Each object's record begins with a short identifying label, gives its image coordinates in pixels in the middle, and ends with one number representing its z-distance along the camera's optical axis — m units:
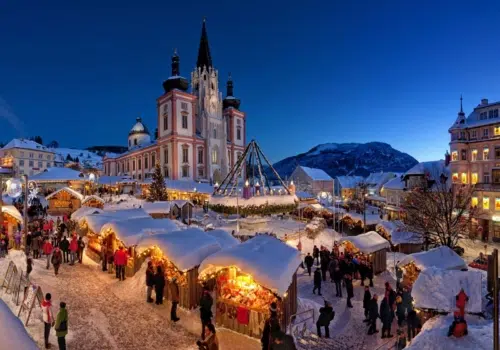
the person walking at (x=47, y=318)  7.68
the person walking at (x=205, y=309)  8.39
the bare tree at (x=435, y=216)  21.50
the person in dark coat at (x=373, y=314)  9.98
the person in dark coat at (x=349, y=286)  12.16
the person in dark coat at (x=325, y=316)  9.28
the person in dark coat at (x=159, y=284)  10.38
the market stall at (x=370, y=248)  16.48
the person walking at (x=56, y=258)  13.20
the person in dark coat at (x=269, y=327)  7.35
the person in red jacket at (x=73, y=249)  15.34
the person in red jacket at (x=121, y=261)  12.90
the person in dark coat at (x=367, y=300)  10.36
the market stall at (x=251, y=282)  8.22
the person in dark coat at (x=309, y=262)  15.98
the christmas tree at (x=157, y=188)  38.22
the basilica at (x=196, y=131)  58.00
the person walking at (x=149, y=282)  10.77
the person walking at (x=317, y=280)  13.14
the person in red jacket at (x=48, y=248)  14.80
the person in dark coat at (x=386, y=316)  9.78
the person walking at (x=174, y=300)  9.55
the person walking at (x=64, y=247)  15.59
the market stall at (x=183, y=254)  10.12
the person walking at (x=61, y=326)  7.29
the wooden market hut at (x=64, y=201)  31.61
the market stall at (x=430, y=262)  12.95
